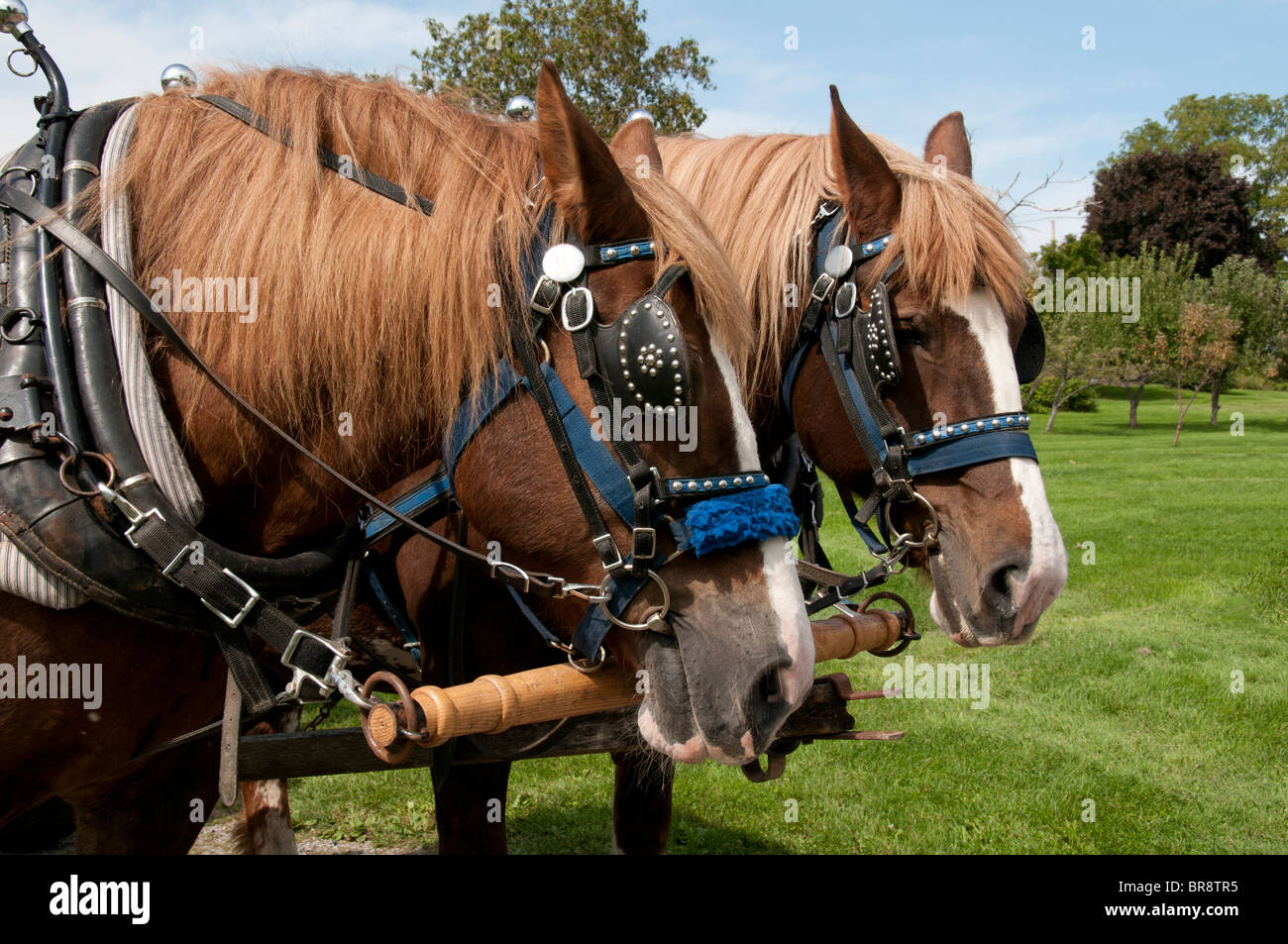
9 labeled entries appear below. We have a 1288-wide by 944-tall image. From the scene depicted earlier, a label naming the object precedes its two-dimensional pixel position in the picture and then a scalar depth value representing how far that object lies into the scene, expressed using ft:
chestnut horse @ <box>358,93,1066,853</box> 8.29
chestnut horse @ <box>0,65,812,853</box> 5.57
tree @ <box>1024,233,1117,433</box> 80.28
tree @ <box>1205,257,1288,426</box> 92.54
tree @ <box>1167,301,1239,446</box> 81.00
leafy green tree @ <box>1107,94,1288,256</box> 142.10
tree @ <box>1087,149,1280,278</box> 121.90
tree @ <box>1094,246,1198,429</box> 80.74
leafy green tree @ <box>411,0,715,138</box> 57.31
